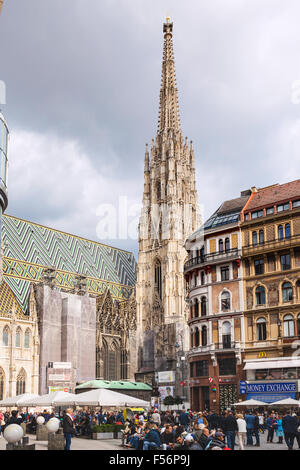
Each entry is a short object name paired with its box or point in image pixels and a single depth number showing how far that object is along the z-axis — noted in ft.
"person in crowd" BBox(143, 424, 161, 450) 56.80
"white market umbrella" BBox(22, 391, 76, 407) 104.78
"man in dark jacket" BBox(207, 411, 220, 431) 81.82
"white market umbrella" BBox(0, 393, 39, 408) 116.15
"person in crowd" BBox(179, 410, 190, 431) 98.07
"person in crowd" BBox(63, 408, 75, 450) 65.77
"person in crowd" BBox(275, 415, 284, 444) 85.41
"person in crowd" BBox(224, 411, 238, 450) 72.18
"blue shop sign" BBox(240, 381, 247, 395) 128.60
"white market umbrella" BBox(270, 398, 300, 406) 93.81
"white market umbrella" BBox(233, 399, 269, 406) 97.89
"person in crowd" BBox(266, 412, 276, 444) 87.97
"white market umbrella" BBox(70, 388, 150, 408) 94.01
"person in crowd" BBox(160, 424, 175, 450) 63.67
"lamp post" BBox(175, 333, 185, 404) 260.60
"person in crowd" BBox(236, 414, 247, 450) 74.25
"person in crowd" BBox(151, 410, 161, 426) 87.39
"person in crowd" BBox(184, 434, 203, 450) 47.84
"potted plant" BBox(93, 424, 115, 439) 95.50
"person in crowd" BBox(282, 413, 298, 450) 69.92
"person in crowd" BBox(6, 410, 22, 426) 83.15
